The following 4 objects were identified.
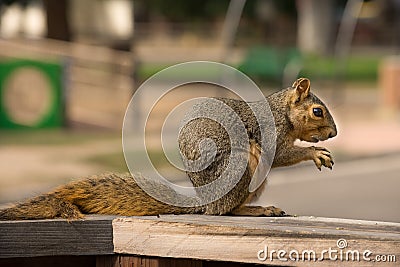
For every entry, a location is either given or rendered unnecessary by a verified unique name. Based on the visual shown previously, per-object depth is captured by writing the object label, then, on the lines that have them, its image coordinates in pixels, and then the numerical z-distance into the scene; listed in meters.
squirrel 4.85
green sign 35.81
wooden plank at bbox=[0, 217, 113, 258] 4.61
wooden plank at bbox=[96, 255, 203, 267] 4.61
